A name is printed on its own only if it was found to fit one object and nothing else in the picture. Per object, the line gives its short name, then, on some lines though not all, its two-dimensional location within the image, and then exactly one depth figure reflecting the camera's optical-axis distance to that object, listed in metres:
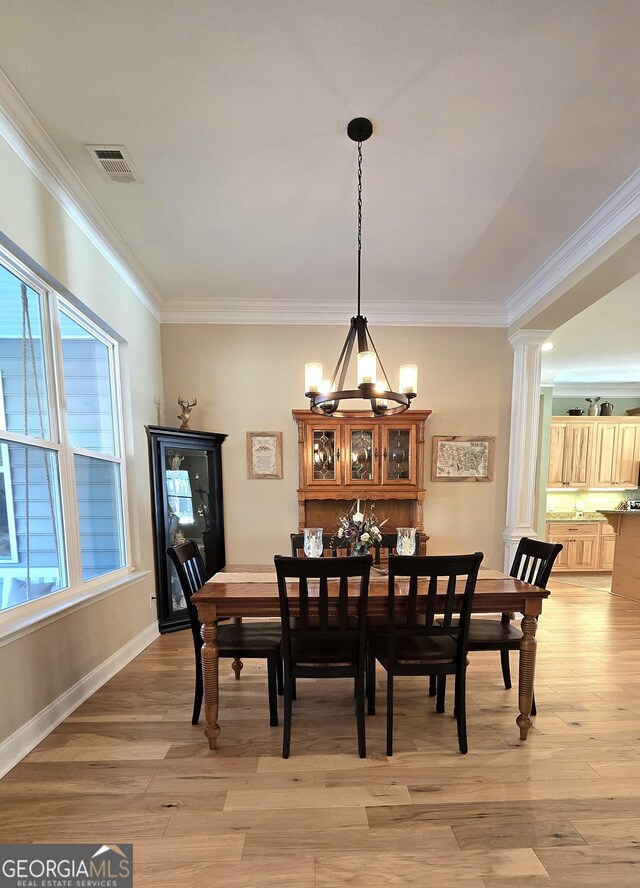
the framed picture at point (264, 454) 3.74
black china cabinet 3.20
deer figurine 3.51
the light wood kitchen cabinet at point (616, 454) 5.82
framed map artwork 3.82
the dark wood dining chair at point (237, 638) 1.95
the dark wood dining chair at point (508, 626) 2.01
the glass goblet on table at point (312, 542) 2.28
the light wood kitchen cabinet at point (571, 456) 5.86
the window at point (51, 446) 1.91
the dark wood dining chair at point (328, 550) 2.53
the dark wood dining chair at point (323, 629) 1.63
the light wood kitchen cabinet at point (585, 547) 5.65
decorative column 3.67
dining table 1.83
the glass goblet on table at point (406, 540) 2.28
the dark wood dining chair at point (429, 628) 1.68
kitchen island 4.11
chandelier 1.79
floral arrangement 2.15
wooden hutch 3.48
